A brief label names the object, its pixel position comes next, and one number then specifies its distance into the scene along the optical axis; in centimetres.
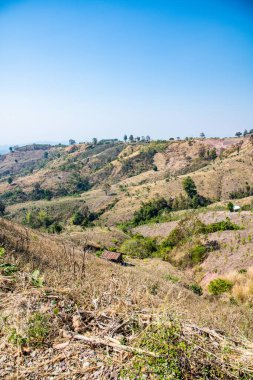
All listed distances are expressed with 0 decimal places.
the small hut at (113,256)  2939
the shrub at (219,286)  2038
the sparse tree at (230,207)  5008
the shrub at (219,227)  3734
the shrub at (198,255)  3166
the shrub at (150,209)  6861
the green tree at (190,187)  7485
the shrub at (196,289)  2101
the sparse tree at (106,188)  10059
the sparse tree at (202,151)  11574
